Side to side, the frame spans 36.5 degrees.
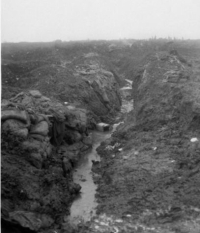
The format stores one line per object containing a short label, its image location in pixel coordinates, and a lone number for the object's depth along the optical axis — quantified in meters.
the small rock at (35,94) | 18.48
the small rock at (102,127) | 21.56
